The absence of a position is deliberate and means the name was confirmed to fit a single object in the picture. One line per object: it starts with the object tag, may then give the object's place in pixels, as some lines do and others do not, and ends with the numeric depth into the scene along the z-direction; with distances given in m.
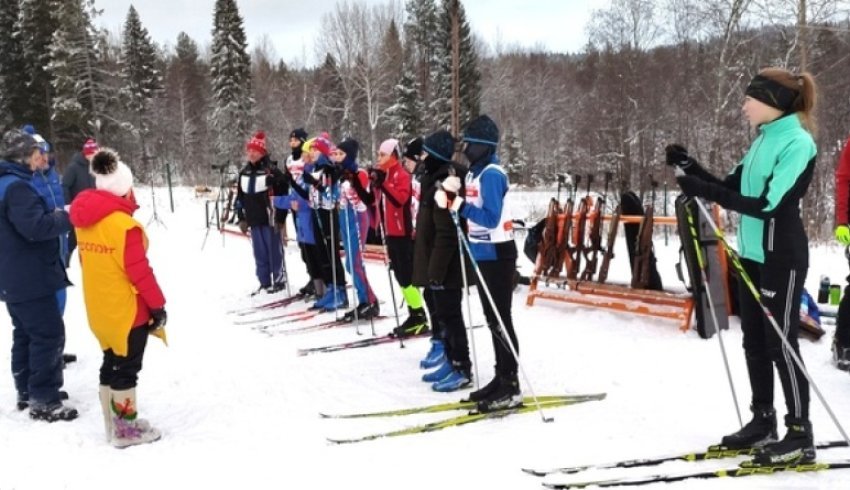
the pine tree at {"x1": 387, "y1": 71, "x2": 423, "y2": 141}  37.81
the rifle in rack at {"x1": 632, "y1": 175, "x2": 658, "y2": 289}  6.29
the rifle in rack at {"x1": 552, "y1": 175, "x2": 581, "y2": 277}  7.05
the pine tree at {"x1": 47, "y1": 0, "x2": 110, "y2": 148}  31.42
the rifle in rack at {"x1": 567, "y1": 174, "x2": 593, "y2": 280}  6.92
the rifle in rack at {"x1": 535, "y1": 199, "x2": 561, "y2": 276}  7.16
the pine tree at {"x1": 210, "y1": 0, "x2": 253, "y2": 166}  37.56
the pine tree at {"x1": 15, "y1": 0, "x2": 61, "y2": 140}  34.03
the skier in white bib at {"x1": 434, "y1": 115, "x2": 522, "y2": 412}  4.05
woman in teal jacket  3.08
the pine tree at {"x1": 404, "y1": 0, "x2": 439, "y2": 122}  43.00
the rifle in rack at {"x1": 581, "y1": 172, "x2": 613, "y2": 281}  6.82
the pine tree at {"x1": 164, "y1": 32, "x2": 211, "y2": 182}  44.41
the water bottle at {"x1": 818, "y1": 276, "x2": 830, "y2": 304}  6.75
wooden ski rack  5.98
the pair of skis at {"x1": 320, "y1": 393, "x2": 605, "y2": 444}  3.88
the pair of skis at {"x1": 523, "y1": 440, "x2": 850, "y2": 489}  3.07
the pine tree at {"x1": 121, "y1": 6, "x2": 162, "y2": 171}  41.34
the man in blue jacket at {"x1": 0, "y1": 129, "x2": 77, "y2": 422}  4.11
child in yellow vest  3.75
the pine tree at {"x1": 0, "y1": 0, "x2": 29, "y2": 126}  35.50
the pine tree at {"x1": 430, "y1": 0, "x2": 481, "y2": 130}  36.75
